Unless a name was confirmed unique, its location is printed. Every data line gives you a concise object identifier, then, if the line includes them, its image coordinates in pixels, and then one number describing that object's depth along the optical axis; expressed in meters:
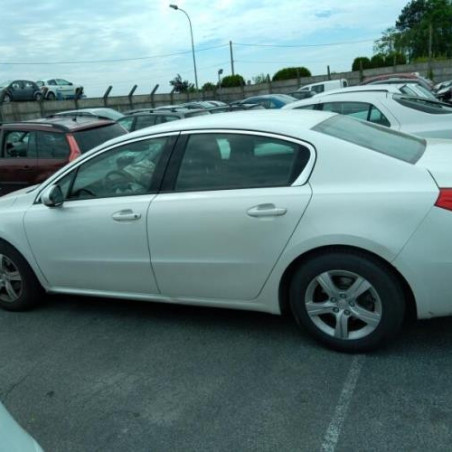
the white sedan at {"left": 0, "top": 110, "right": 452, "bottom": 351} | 2.86
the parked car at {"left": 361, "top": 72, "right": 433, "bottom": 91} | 19.43
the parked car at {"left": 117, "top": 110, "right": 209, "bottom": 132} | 10.48
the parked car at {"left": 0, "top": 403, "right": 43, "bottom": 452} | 1.51
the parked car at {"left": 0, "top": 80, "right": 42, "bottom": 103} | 25.42
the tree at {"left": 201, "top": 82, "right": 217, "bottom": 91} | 43.17
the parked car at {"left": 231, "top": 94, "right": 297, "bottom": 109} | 17.34
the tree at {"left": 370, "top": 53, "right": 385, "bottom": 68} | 40.52
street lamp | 35.41
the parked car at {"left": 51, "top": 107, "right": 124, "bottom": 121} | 15.40
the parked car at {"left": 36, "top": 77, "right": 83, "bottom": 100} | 28.41
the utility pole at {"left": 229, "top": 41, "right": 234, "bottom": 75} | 52.97
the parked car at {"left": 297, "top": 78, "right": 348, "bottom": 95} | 24.91
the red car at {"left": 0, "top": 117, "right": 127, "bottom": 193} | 6.97
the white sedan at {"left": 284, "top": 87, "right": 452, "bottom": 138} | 6.68
